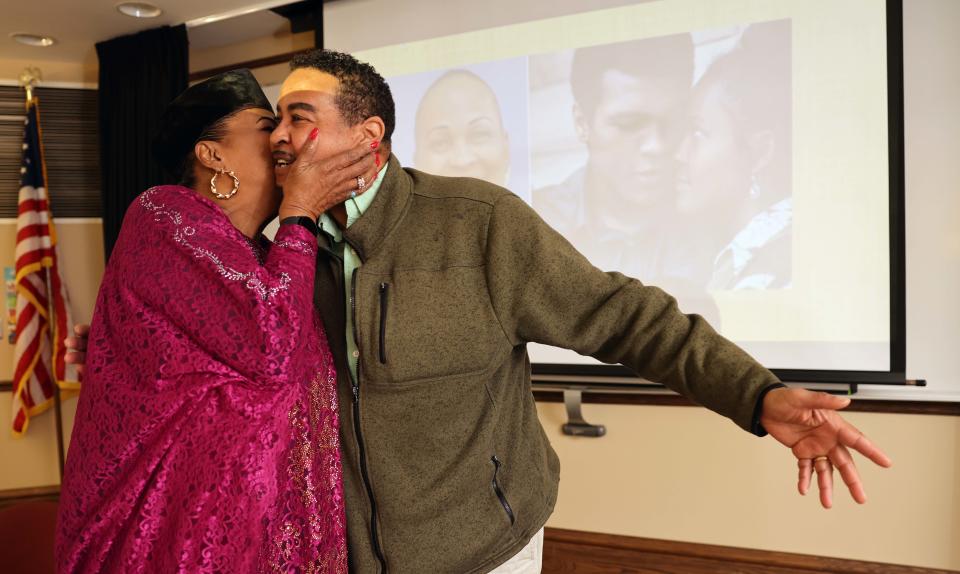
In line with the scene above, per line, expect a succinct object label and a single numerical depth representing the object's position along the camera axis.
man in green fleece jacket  1.16
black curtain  3.50
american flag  3.71
